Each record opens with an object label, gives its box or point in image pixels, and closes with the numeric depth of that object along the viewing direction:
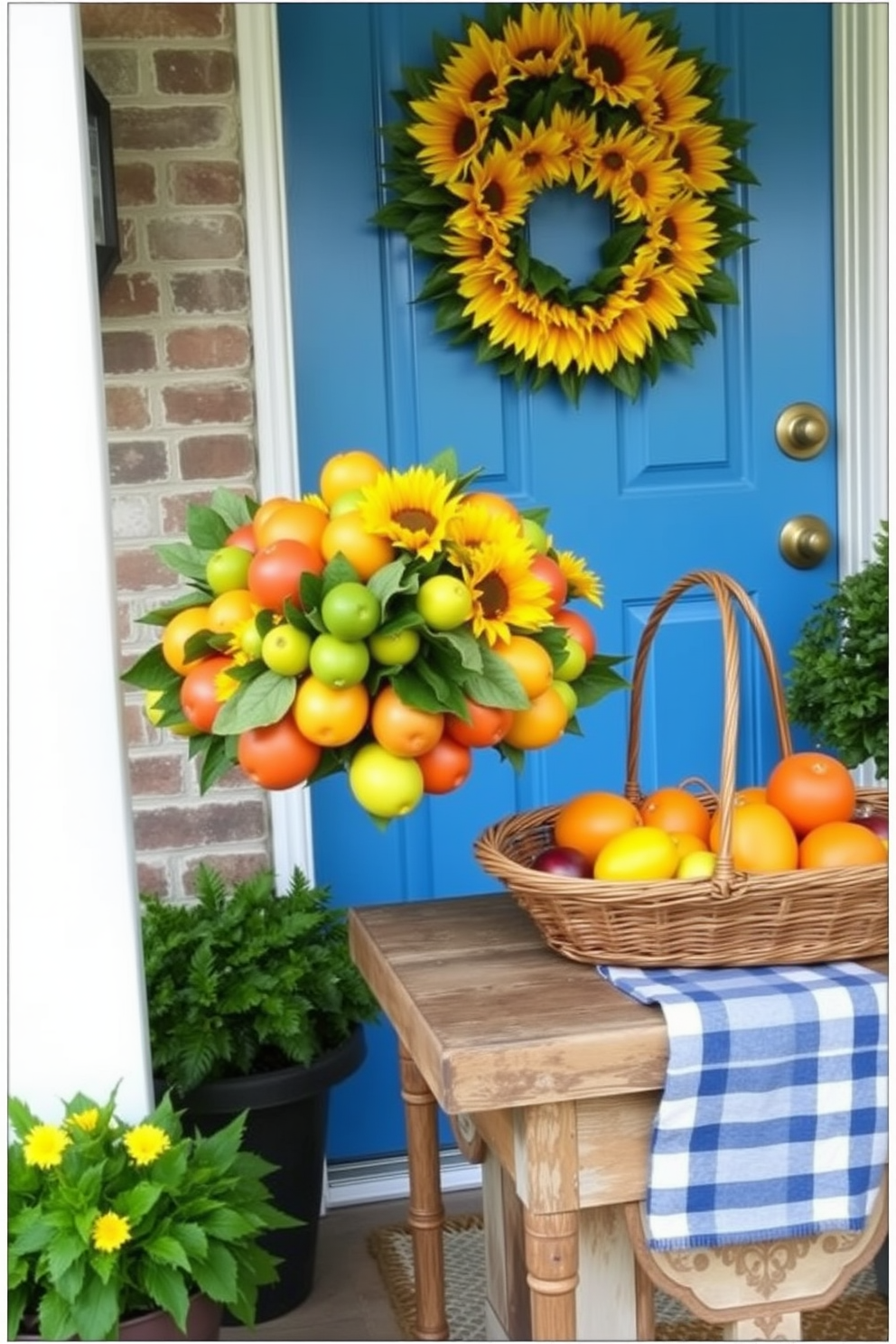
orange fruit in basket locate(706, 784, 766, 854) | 1.34
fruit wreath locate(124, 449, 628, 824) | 1.14
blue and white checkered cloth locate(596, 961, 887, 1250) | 1.19
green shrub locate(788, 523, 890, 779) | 2.23
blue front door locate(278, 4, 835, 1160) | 2.40
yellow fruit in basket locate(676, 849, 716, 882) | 1.27
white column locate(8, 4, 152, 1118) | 1.34
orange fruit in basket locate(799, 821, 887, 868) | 1.28
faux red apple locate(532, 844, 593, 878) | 1.35
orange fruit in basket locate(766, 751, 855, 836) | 1.37
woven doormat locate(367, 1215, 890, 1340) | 2.06
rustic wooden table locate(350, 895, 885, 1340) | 1.16
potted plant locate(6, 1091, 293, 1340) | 1.29
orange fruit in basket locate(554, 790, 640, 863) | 1.39
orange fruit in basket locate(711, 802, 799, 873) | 1.29
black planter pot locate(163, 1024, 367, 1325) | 2.00
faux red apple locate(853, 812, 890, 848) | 1.37
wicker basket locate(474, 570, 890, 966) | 1.24
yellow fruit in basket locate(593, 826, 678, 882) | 1.28
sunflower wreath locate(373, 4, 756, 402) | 2.36
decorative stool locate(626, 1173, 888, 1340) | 1.24
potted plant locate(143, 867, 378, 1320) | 1.99
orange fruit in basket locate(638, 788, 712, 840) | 1.39
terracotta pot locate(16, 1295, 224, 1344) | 1.34
